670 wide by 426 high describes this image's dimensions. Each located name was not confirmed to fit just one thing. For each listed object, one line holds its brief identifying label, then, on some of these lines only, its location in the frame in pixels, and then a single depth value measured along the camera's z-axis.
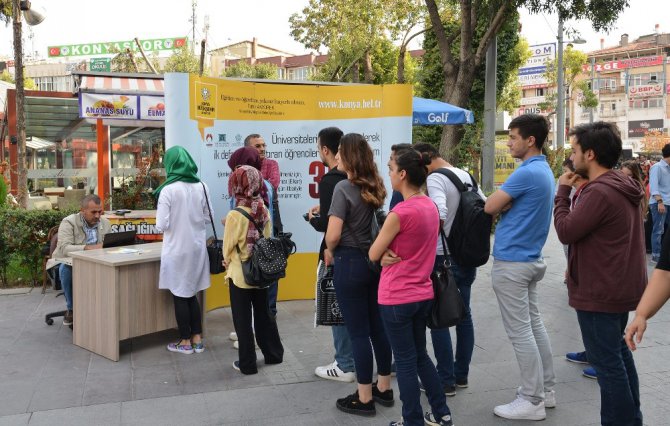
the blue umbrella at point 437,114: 9.73
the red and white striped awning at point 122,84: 8.88
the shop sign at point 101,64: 32.61
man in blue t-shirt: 3.64
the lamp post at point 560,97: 22.91
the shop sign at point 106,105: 8.82
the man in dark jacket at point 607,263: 3.08
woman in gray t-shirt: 3.73
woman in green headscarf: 5.08
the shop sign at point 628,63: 68.06
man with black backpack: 3.87
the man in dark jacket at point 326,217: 4.15
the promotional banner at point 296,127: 6.16
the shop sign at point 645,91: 67.81
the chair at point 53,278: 5.95
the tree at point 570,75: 33.18
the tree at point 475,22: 12.15
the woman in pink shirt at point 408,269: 3.31
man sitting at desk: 5.79
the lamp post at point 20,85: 9.23
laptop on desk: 5.70
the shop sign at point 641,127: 68.50
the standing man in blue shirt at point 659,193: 8.95
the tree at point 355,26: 23.50
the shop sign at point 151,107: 9.11
